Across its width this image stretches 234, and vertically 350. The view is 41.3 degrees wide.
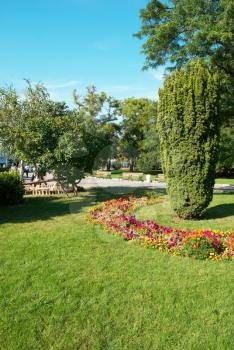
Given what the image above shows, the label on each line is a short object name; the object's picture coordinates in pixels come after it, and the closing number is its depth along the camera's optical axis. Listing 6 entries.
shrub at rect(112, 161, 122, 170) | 66.12
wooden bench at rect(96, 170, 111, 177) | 36.76
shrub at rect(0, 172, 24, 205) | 13.26
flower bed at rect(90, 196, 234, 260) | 6.11
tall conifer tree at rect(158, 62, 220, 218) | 8.81
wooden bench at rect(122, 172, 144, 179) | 30.73
